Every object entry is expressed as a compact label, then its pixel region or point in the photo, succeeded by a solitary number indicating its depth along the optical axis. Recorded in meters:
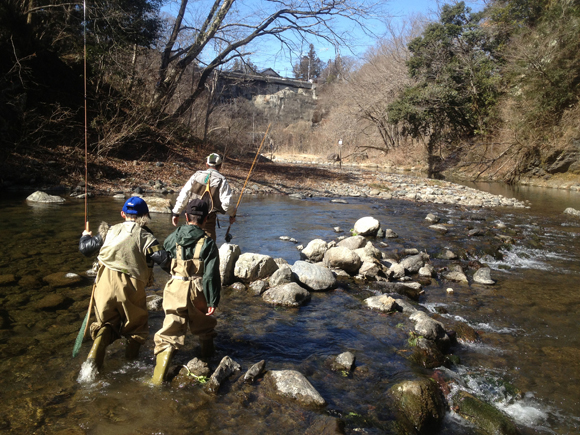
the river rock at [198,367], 3.46
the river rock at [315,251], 7.29
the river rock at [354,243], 7.70
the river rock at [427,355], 4.01
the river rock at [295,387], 3.23
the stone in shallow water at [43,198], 11.22
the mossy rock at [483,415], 3.13
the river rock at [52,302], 4.71
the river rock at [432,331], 4.36
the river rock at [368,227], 9.53
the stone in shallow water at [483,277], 6.66
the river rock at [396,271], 6.66
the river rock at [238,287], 5.75
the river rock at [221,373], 3.31
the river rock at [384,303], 5.24
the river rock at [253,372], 3.47
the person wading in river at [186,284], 3.35
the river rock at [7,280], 5.31
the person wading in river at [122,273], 3.24
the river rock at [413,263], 7.05
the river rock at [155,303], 4.81
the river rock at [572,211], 13.35
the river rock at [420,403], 3.15
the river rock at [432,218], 11.80
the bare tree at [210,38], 18.48
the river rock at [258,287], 5.64
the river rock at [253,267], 5.89
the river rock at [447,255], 8.12
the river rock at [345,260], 6.64
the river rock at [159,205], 11.34
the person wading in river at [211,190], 4.63
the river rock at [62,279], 5.43
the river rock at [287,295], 5.30
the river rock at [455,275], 6.72
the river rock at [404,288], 5.95
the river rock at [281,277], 5.73
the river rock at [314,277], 5.92
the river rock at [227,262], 5.84
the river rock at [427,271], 6.87
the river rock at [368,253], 6.95
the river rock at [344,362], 3.84
